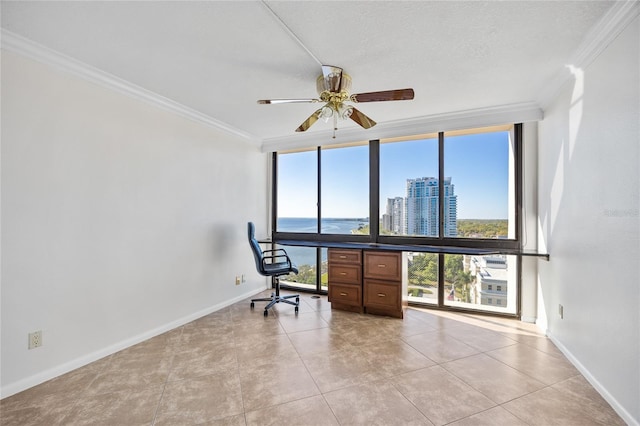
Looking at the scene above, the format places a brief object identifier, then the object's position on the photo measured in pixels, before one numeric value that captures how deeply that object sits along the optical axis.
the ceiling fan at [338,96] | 2.19
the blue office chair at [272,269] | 3.80
